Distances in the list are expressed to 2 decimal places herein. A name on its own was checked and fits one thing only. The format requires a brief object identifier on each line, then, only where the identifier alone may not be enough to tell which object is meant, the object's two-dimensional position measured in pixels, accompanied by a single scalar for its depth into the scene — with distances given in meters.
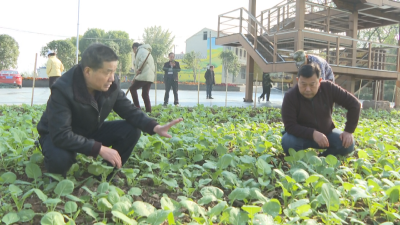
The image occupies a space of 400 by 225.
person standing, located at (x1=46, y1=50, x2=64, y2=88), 10.01
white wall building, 57.16
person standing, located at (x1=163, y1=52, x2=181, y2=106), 11.20
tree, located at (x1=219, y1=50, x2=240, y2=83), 45.03
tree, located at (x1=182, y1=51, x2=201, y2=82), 44.84
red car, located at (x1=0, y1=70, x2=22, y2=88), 21.66
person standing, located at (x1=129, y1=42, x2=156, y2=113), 7.73
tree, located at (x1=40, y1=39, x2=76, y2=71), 37.59
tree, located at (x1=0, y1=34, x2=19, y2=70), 30.27
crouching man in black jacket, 2.32
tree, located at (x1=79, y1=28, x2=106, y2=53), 52.84
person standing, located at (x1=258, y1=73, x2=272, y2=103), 15.31
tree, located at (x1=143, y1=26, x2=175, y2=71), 56.00
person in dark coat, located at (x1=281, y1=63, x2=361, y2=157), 3.43
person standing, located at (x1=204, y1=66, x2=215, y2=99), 15.88
